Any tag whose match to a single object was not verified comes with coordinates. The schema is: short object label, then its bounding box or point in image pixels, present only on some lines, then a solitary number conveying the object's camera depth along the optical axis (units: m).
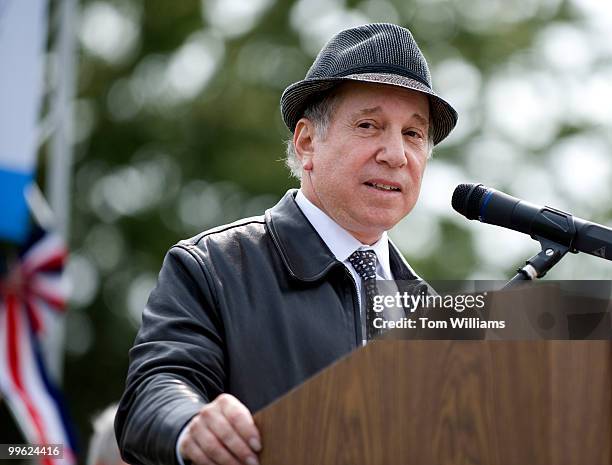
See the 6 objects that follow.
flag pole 14.90
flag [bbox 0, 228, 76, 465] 13.16
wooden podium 3.97
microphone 5.19
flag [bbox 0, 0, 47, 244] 13.28
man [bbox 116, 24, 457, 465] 4.74
